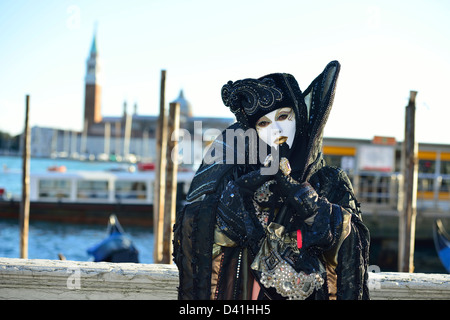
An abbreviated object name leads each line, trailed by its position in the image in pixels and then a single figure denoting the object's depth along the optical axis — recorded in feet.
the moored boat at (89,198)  65.87
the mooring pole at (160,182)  31.53
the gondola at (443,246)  40.22
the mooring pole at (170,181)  27.61
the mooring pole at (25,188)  36.55
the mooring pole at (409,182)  29.94
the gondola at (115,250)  35.86
